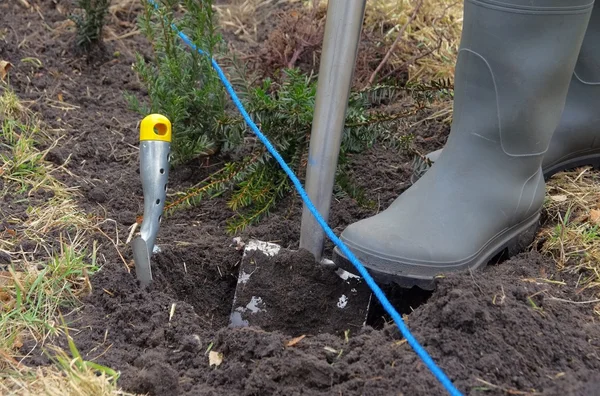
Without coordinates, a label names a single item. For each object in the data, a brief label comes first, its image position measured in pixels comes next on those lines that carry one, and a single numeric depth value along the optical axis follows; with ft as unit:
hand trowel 6.53
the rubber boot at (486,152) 6.53
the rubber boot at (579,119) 7.45
